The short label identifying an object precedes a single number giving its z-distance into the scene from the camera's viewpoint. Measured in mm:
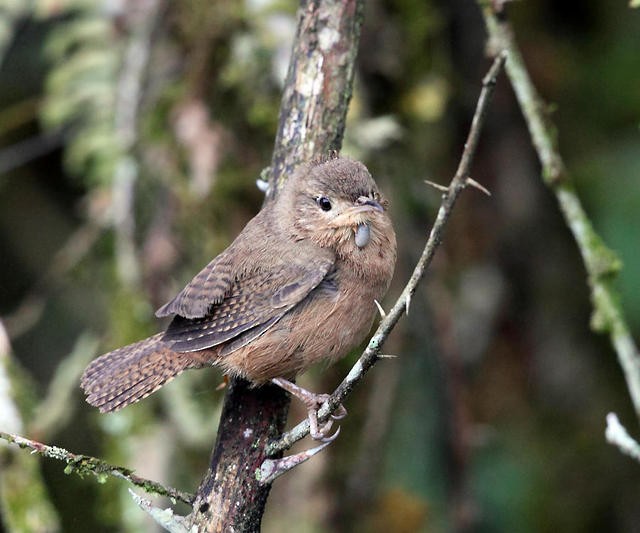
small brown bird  6477
